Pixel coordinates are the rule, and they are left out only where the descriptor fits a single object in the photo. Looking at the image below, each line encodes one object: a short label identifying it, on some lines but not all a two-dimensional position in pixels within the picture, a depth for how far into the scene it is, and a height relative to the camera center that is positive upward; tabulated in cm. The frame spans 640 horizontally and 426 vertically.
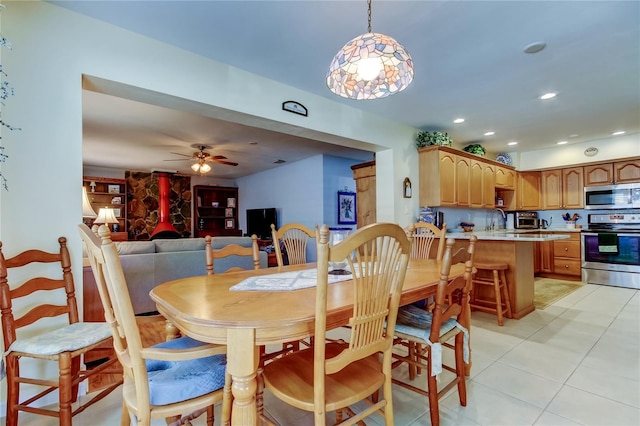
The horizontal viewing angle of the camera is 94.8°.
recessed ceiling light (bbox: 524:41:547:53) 228 +131
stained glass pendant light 147 +81
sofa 345 -52
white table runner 146 -35
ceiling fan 520 +107
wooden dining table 99 -36
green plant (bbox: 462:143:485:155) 504 +111
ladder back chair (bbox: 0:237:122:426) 143 -60
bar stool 308 -85
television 712 -8
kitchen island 324 -53
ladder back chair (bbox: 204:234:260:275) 187 -22
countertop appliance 598 -15
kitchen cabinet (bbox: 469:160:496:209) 479 +48
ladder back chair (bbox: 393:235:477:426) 145 -63
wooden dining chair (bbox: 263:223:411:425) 101 -49
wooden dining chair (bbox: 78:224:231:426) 97 -59
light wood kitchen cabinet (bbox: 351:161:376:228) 483 +41
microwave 488 +26
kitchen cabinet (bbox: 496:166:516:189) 544 +68
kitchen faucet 591 -6
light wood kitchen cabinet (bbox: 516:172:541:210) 600 +41
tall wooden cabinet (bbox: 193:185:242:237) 836 +23
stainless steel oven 451 -64
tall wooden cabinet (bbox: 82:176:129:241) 698 +63
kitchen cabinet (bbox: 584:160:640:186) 491 +67
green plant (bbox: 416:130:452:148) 426 +111
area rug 390 -119
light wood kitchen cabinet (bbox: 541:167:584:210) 548 +46
